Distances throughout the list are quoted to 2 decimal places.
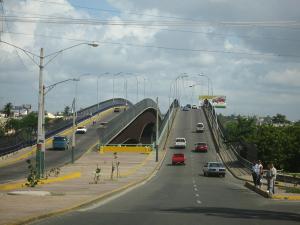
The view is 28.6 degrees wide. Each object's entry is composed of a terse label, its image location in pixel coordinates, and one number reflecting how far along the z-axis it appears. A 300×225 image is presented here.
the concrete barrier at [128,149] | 86.50
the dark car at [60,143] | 83.19
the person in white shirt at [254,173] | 36.09
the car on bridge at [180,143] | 89.19
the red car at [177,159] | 70.06
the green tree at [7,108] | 195.75
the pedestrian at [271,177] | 29.25
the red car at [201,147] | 86.06
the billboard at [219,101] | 169.12
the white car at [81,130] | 104.91
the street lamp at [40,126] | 40.03
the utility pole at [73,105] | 73.44
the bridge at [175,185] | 18.61
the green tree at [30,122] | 190.02
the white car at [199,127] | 110.25
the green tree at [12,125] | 165.10
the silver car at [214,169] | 56.12
